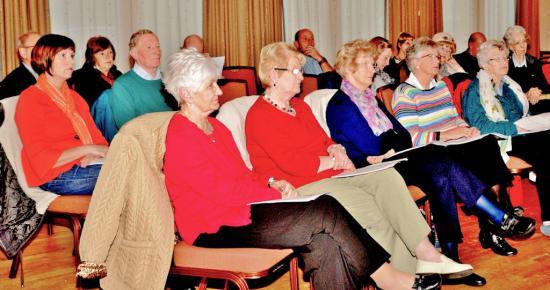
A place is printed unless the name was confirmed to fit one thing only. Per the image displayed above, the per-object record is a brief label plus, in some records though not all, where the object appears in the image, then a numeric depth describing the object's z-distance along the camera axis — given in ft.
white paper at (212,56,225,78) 12.46
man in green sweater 12.00
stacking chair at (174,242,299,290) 6.94
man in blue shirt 21.67
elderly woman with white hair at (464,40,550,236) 12.61
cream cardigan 6.64
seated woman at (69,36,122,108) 14.76
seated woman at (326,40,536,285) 10.44
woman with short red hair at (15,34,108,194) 9.59
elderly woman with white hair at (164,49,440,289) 7.06
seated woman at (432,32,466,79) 18.16
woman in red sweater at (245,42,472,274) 8.89
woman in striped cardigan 10.88
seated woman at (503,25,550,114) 15.12
